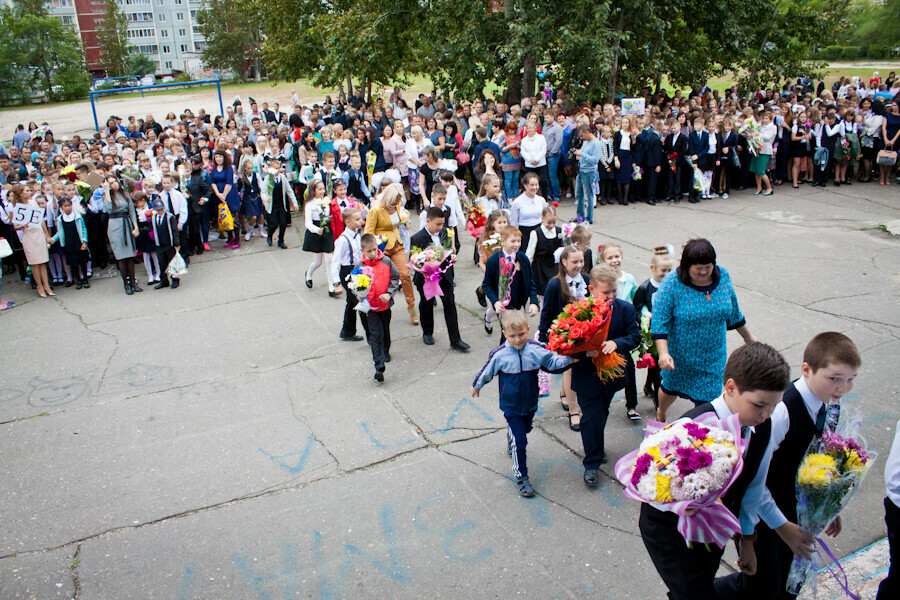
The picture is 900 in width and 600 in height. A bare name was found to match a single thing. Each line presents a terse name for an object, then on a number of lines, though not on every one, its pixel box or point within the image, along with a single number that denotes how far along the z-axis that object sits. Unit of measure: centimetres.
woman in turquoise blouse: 498
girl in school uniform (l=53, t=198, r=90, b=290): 1063
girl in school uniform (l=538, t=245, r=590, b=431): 597
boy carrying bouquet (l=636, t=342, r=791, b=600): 321
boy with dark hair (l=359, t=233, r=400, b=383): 723
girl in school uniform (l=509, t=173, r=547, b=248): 880
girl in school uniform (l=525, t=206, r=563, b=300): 806
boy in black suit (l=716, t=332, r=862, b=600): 338
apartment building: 8900
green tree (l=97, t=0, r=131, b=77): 7119
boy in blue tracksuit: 518
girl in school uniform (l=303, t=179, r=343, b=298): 1008
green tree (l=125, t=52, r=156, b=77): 7130
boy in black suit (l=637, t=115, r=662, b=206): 1425
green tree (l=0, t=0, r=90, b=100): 5972
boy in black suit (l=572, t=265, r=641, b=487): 526
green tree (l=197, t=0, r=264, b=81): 6850
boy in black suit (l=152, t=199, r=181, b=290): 1069
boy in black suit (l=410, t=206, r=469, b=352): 803
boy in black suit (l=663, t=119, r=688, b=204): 1432
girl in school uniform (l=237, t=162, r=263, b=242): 1281
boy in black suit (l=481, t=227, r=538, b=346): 703
